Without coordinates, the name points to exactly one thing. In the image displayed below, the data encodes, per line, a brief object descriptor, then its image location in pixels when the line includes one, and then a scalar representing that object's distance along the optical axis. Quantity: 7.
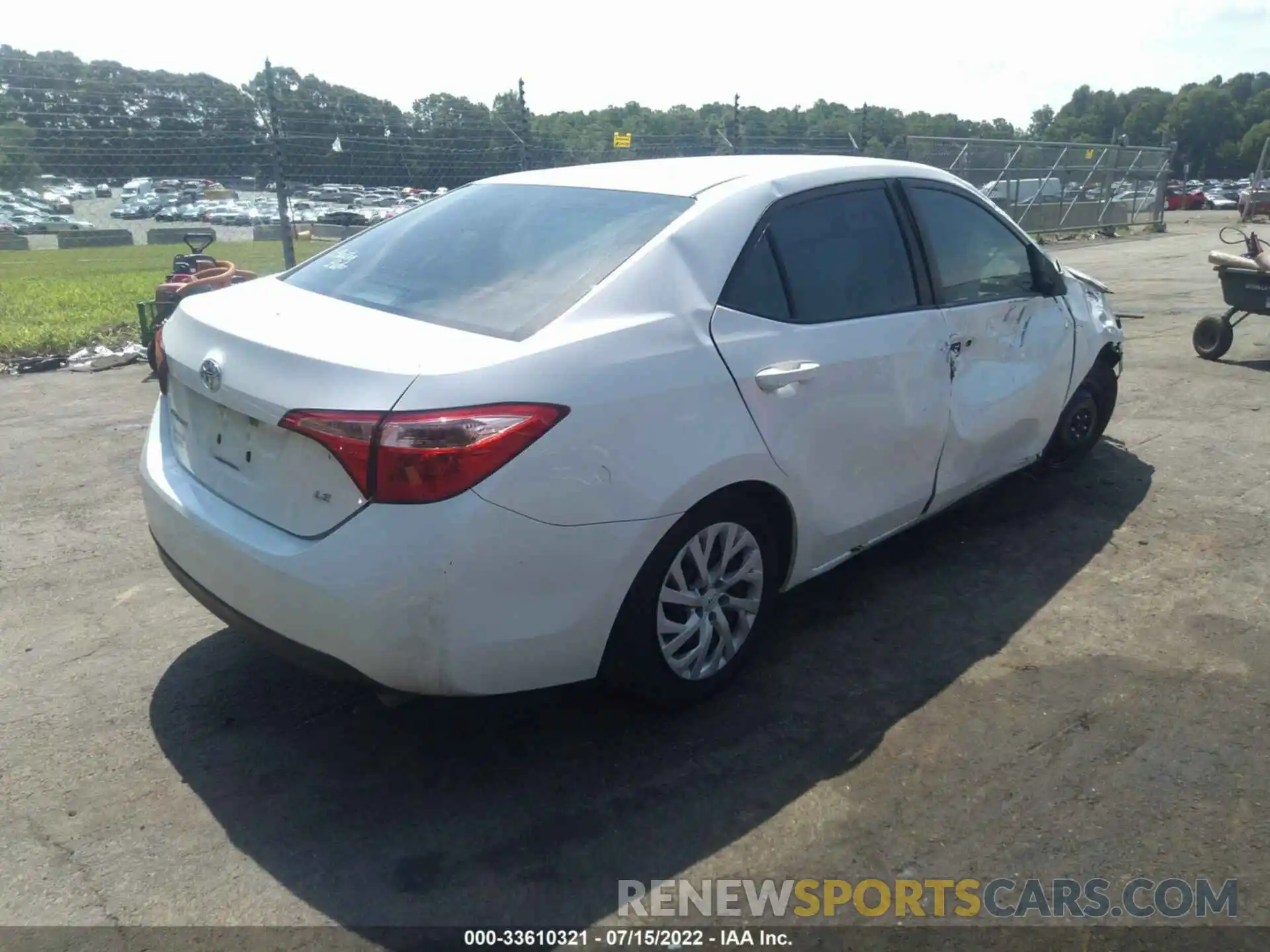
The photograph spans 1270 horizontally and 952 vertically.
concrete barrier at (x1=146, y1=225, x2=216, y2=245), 24.98
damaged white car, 2.62
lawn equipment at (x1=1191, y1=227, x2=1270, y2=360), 8.08
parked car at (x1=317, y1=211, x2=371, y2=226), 17.39
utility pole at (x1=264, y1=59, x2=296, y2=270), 10.36
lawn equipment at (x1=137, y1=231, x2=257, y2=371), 8.20
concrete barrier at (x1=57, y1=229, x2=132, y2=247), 25.55
